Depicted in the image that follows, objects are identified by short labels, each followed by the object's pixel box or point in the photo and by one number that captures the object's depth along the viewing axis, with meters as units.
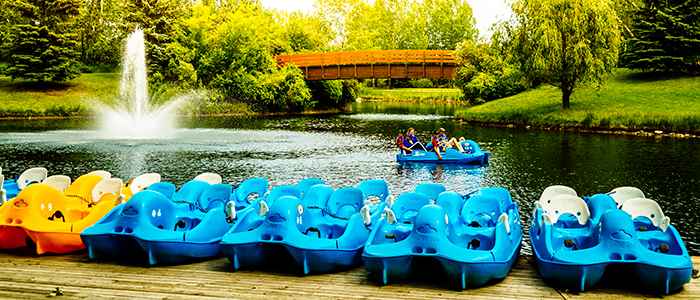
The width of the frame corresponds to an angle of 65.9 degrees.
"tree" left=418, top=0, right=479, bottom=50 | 112.12
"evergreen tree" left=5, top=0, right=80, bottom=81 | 51.69
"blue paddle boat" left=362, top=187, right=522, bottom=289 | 7.01
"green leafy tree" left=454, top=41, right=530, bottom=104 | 49.50
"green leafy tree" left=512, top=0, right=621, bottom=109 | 33.38
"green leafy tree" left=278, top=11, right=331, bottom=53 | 65.69
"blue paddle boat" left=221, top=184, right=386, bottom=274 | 7.57
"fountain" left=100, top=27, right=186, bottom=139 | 33.50
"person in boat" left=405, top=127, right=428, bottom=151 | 22.88
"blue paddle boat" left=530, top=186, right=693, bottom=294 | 6.76
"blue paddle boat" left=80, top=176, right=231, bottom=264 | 7.86
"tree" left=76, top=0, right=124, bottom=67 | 68.31
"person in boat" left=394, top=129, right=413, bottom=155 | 22.84
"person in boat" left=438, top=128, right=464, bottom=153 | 22.89
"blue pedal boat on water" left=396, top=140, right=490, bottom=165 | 21.97
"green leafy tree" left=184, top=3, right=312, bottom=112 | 53.94
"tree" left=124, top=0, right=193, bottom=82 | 53.59
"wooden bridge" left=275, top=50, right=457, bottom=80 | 52.72
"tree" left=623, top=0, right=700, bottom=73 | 42.88
